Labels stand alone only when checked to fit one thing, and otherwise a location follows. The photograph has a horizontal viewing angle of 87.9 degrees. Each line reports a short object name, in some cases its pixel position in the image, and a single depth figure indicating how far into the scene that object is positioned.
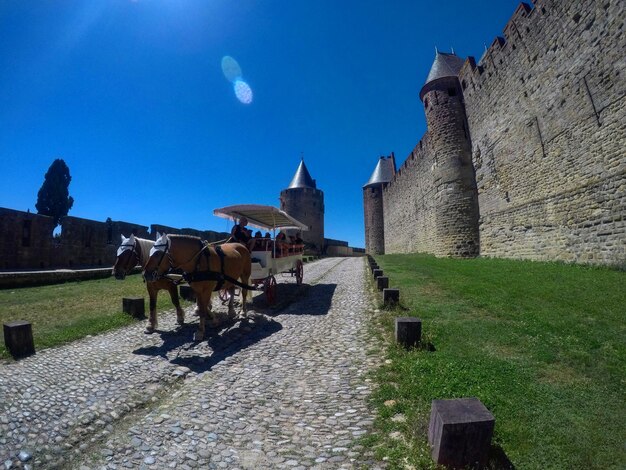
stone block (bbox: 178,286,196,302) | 8.99
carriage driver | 8.23
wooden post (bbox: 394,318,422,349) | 4.46
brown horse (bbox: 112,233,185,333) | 5.59
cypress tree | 40.75
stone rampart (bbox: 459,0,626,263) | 9.20
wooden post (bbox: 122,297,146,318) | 6.92
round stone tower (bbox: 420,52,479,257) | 18.45
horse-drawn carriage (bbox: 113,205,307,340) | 5.46
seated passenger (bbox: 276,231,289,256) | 9.70
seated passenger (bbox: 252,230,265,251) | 9.01
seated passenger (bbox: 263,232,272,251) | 9.16
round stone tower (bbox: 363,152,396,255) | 46.66
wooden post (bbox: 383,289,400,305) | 6.94
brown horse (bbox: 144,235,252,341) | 5.41
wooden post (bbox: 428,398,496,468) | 2.05
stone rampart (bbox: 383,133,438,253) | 24.53
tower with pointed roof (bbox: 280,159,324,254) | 48.19
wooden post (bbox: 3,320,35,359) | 4.49
